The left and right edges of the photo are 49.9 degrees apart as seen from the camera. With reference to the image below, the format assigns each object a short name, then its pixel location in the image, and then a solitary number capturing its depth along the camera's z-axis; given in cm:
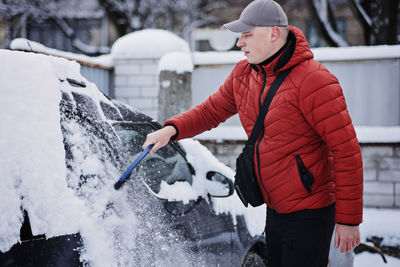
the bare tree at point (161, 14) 1440
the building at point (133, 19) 1378
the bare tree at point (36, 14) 1365
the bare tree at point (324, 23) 1038
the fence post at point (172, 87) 645
